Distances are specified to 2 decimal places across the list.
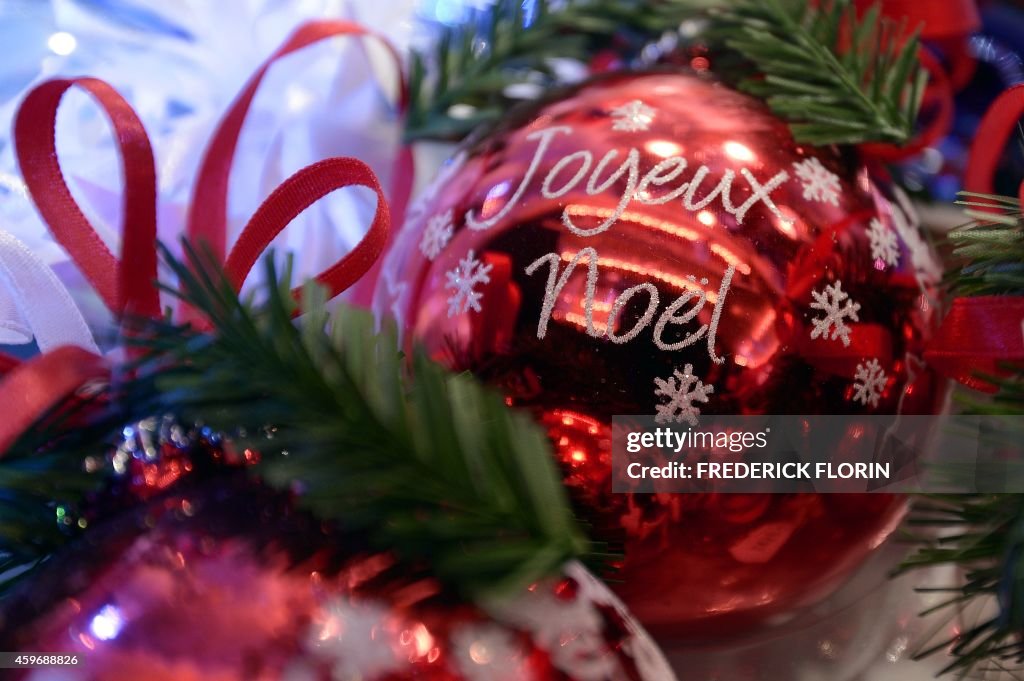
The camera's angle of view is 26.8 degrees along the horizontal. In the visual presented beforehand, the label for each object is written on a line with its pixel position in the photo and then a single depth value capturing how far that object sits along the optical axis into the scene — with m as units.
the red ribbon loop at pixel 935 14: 0.36
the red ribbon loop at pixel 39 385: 0.29
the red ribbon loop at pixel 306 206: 0.31
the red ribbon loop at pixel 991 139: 0.33
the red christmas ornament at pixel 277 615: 0.27
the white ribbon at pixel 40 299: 0.31
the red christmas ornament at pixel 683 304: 0.31
